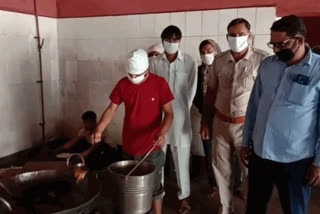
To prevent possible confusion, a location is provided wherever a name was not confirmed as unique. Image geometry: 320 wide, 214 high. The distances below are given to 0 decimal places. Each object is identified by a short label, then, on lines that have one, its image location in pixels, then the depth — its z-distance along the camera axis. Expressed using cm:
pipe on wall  345
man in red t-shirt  194
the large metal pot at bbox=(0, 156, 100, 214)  139
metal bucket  160
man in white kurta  238
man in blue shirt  146
